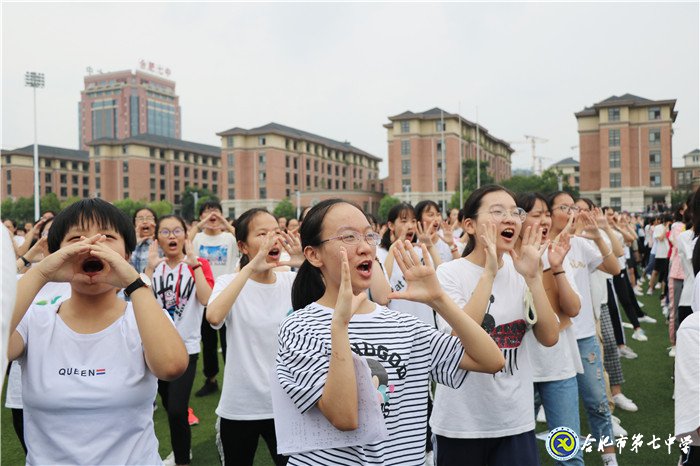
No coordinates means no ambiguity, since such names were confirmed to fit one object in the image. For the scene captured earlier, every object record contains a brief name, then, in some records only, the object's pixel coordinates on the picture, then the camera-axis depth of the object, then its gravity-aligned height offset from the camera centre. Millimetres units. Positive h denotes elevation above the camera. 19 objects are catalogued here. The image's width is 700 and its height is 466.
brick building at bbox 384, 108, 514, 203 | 70438 +8293
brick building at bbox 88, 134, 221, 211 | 81625 +8658
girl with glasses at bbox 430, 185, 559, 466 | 2779 -631
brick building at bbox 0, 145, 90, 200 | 80500 +8426
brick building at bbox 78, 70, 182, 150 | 137000 +29927
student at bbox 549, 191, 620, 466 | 4008 -680
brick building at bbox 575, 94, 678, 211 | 63156 +7522
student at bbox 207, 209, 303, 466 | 3389 -699
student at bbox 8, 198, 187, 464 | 2064 -490
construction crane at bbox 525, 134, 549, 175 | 108600 +14512
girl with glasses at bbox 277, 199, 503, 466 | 1795 -431
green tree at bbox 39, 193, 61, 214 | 68500 +3091
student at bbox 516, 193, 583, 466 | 3402 -844
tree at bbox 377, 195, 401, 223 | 66125 +2194
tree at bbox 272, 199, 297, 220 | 68675 +1858
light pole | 34781 +9081
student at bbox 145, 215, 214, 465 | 4121 -555
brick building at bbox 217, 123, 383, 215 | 77312 +7418
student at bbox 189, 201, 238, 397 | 6625 -324
